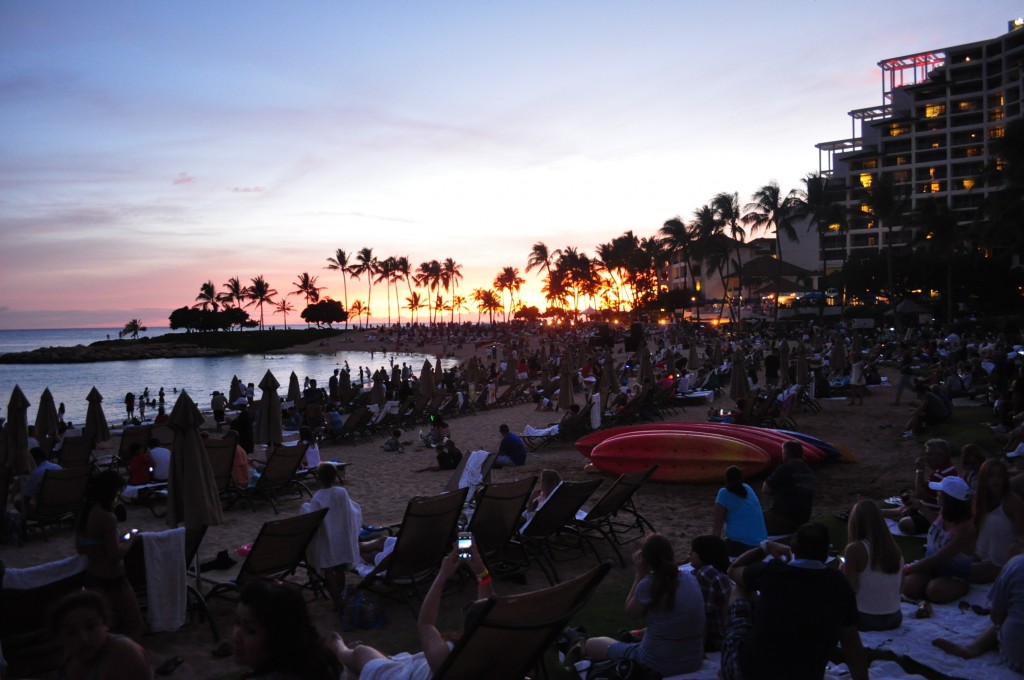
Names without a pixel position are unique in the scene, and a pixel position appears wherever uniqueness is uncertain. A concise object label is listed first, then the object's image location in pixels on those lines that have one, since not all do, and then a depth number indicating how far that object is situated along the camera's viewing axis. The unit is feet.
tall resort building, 242.58
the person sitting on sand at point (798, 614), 10.68
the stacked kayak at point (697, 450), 32.73
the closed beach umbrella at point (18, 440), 36.01
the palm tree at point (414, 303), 454.40
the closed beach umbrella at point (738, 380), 58.49
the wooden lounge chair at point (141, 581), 16.80
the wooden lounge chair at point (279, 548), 17.94
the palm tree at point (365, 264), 390.21
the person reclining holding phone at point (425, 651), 10.08
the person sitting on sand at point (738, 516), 18.67
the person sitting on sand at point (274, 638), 7.49
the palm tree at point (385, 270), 396.37
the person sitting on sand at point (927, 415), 42.52
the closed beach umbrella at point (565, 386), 63.41
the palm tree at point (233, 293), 399.65
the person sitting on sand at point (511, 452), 41.29
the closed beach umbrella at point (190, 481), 23.12
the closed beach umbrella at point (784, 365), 63.29
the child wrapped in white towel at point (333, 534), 19.16
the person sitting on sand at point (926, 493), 21.38
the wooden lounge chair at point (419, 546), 18.29
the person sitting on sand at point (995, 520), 16.35
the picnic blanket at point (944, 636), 13.34
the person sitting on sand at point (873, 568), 14.61
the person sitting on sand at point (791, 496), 21.20
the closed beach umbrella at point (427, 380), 74.38
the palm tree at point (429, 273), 420.36
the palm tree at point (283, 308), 472.61
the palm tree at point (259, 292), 401.08
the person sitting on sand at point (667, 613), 12.10
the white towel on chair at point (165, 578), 16.71
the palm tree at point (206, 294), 404.16
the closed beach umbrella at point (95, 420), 47.51
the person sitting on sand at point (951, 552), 16.38
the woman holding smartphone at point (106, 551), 14.96
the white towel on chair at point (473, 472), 29.35
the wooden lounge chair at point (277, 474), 32.78
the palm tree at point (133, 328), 428.15
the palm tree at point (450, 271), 426.92
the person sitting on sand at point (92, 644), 8.79
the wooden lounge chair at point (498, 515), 20.17
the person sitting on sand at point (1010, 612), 12.51
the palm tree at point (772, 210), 196.65
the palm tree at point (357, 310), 513.37
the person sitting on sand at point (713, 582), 13.51
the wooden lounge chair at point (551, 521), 21.26
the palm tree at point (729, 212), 214.90
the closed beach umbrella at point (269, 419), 39.75
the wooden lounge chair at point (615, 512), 23.62
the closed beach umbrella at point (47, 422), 45.67
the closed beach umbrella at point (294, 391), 74.03
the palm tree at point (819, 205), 193.77
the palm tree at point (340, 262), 385.70
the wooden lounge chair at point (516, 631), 9.29
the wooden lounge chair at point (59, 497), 28.63
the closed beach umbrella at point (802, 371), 59.57
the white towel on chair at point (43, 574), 14.46
